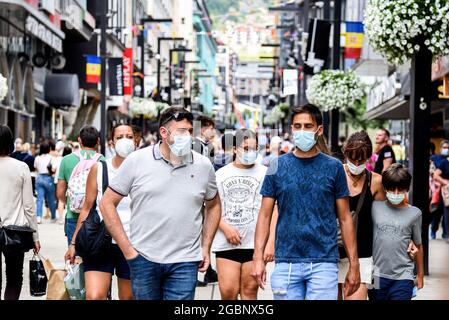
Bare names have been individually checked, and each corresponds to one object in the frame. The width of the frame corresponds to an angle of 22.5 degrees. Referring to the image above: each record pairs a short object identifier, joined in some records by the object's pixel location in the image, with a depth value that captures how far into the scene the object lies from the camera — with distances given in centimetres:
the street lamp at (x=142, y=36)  5197
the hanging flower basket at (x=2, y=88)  2327
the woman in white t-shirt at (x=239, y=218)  948
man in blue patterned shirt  725
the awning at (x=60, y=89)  4384
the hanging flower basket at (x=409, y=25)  1407
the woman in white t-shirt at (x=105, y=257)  880
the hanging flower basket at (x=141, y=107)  6062
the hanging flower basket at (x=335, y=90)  3023
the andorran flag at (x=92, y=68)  4456
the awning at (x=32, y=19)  3145
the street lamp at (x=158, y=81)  6461
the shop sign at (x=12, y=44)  3551
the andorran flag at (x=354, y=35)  3406
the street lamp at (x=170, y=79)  7538
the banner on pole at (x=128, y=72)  5160
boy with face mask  855
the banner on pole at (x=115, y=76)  4462
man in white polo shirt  736
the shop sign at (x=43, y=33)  3450
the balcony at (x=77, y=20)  4234
